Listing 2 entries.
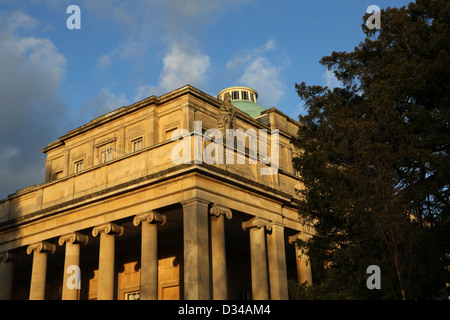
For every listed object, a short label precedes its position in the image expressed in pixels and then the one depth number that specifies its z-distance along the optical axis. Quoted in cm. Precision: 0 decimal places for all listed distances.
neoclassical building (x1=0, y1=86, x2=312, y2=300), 2181
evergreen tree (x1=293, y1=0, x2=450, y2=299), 1866
